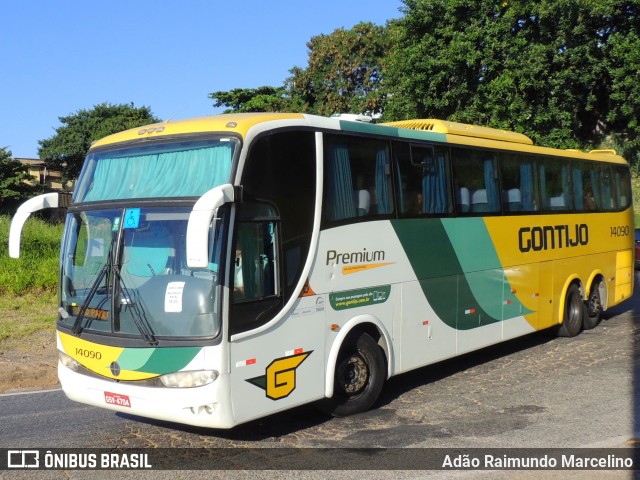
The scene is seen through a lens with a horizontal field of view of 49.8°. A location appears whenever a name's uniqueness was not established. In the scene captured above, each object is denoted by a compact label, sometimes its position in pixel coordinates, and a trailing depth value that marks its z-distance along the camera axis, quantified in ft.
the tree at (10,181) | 132.98
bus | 19.72
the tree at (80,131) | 172.14
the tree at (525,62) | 62.34
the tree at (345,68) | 124.88
